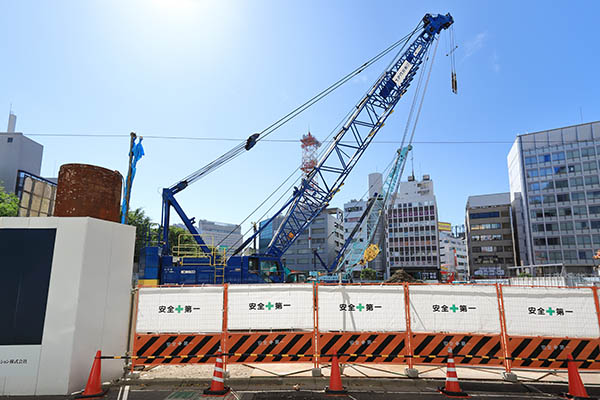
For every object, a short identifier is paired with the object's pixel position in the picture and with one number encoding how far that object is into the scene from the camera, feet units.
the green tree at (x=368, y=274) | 262.47
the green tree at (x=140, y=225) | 154.40
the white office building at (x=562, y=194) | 209.87
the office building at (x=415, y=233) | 297.18
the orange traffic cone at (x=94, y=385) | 22.30
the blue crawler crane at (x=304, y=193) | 72.23
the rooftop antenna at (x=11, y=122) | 150.61
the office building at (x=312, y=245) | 299.79
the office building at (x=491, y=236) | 255.09
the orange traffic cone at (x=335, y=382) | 23.24
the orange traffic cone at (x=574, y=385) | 22.30
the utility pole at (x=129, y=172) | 54.23
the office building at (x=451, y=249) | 441.27
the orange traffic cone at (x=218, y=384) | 23.26
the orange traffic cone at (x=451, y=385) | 23.12
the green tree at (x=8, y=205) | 94.27
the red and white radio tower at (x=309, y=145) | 279.08
